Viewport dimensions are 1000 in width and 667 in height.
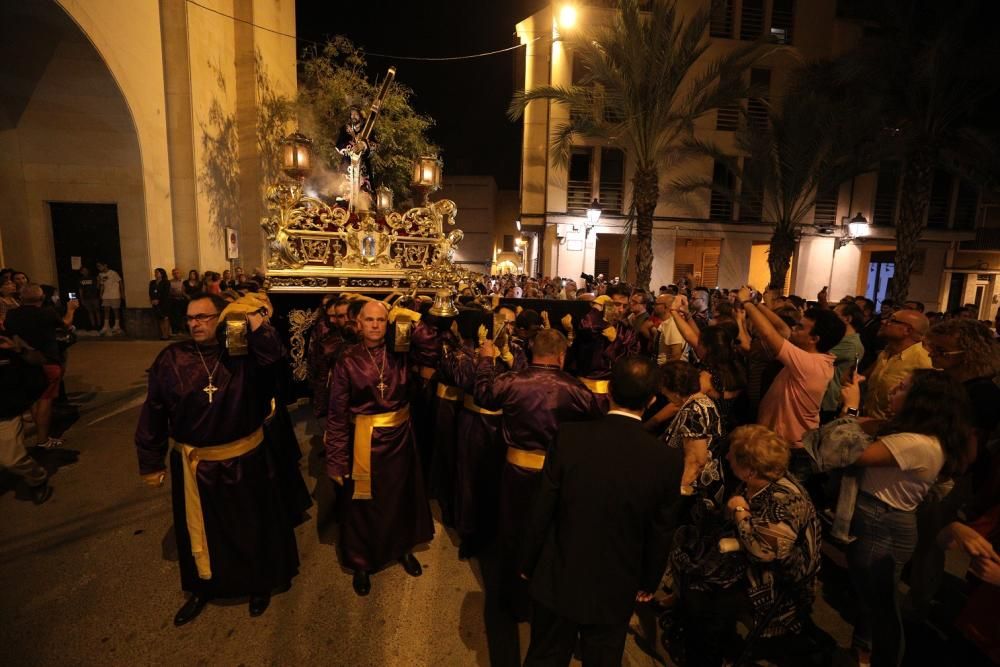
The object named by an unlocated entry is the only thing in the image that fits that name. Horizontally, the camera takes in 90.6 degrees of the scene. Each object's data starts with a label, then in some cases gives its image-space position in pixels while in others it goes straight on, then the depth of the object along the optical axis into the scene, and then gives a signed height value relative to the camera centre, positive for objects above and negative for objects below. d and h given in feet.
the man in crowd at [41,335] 18.52 -3.31
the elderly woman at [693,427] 10.34 -3.26
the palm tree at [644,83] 35.53 +14.43
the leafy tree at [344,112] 54.24 +16.14
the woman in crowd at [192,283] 37.58 -2.35
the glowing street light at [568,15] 37.44 +19.60
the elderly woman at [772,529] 8.34 -4.31
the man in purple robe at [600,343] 15.19 -2.37
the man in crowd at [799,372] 11.69 -2.31
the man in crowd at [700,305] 31.81 -2.50
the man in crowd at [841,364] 14.93 -2.77
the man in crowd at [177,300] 38.55 -3.76
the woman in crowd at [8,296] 23.07 -2.43
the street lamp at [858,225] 52.01 +5.33
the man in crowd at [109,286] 41.45 -3.02
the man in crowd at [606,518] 6.76 -3.49
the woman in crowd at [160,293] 39.09 -3.26
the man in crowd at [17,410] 14.56 -4.83
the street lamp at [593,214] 61.36 +6.46
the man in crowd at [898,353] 12.80 -2.10
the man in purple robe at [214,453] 9.97 -4.12
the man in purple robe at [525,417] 9.69 -2.97
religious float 16.53 +0.49
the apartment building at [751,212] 64.95 +8.64
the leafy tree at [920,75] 35.76 +15.38
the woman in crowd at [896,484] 7.93 -3.51
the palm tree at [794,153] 46.11 +12.01
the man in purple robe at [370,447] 11.35 -4.35
